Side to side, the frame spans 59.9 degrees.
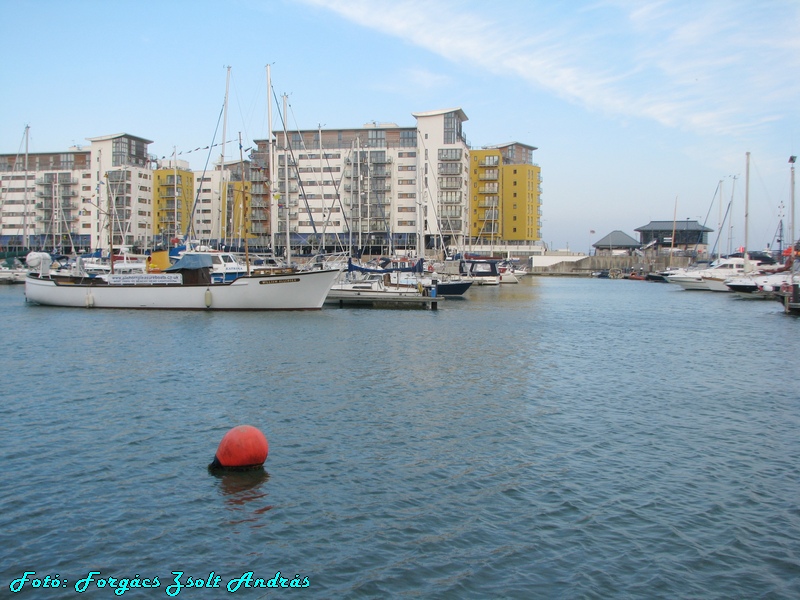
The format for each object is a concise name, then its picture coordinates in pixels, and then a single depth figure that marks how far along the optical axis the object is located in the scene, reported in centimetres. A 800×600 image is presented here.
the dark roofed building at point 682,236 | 14238
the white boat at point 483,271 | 8726
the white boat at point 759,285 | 6581
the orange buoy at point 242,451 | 1278
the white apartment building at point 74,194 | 12544
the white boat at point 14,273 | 8669
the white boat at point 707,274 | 8206
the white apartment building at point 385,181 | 11275
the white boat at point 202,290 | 4316
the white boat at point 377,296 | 5103
